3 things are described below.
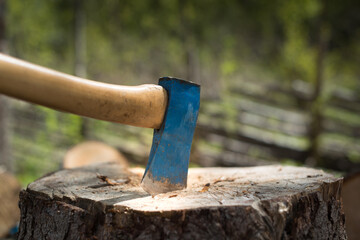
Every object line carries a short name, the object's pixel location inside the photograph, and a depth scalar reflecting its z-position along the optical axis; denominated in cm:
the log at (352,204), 198
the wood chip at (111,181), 179
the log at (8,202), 267
